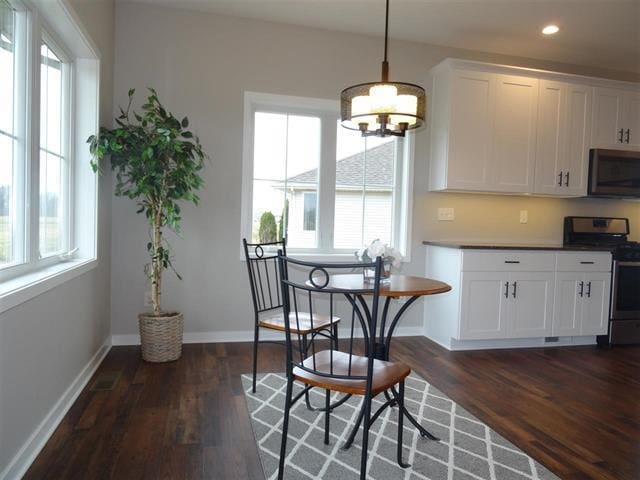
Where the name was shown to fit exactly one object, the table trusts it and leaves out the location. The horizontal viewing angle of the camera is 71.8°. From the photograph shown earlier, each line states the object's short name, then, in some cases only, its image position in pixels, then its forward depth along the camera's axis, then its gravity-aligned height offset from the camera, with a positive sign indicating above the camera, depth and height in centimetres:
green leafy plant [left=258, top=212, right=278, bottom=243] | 381 -6
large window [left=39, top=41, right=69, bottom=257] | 234 +34
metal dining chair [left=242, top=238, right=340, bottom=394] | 259 -58
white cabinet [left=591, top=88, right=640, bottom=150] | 410 +107
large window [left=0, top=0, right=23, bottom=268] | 184 +31
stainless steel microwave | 408 +55
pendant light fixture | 219 +59
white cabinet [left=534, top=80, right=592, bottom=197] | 396 +84
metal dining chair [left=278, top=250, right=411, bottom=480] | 163 -60
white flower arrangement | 233 -15
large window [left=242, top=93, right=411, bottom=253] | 379 +38
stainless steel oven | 390 -51
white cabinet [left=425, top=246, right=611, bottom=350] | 360 -56
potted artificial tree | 288 +27
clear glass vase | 234 -27
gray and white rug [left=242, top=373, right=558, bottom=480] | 186 -103
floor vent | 263 -102
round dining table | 206 -31
